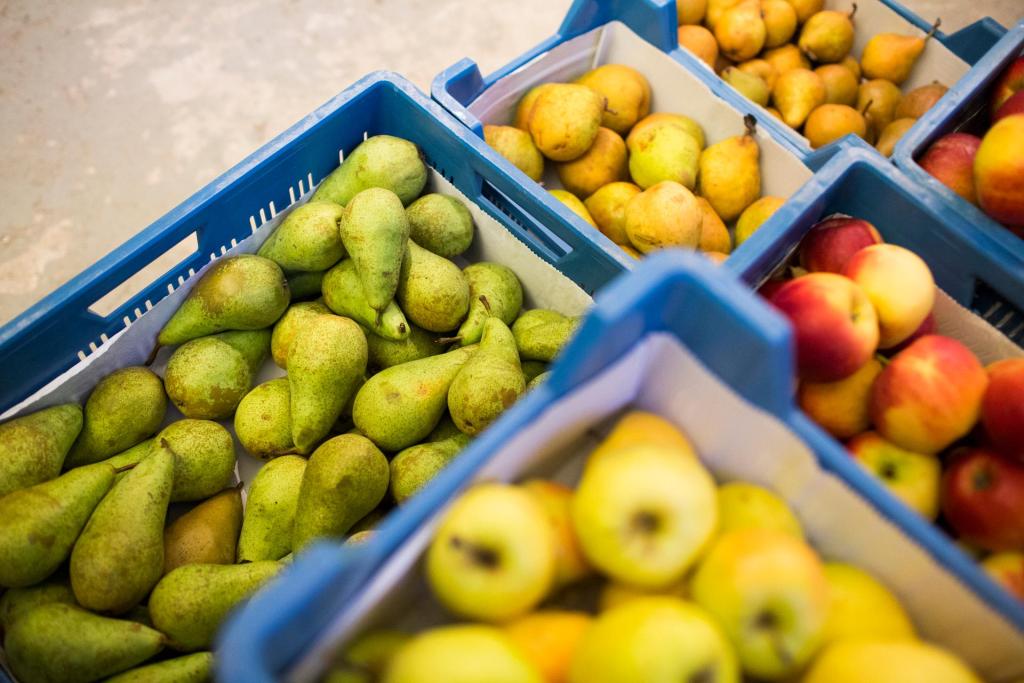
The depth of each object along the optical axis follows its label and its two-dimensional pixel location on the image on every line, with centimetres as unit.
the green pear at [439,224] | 128
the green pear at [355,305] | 117
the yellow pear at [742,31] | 174
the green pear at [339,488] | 99
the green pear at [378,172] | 127
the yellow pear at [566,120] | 142
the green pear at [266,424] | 113
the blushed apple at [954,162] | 98
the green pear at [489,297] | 122
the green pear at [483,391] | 105
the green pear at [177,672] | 89
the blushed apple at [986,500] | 70
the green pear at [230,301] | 116
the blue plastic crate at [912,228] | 90
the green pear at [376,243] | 114
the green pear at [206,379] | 114
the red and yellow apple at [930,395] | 75
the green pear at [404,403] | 109
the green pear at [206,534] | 103
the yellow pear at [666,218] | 130
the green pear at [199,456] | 107
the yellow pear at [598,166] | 150
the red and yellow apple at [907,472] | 76
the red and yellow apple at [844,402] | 81
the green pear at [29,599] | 93
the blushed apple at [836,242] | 88
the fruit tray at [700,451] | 56
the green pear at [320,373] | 110
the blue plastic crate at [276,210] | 107
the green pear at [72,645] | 87
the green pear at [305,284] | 128
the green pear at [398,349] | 122
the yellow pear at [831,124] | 161
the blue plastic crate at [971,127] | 91
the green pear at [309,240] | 120
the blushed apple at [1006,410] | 71
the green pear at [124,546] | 92
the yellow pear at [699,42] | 174
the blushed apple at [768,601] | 54
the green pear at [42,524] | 91
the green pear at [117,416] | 110
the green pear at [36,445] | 99
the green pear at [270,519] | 105
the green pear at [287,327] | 120
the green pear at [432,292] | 119
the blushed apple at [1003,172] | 87
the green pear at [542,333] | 119
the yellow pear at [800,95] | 166
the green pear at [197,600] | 93
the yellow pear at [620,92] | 154
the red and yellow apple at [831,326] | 74
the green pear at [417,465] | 104
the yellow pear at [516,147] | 145
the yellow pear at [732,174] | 145
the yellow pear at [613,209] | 144
